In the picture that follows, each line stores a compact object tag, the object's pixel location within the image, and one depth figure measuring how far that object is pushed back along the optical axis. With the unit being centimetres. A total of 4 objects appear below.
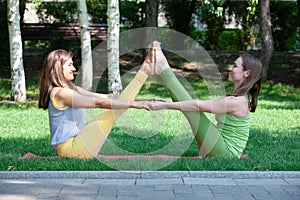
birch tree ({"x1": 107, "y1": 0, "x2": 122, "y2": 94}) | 1362
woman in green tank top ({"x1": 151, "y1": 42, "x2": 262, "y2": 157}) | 640
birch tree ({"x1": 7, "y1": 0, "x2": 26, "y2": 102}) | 1365
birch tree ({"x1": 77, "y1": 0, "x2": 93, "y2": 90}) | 1377
